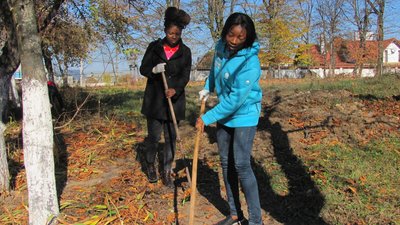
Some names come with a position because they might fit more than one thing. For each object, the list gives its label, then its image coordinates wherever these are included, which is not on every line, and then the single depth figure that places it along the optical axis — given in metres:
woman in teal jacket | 2.85
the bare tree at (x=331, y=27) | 41.25
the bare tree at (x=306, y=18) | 36.34
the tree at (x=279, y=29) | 34.25
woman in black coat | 3.97
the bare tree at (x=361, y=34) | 36.44
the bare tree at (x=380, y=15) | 25.78
